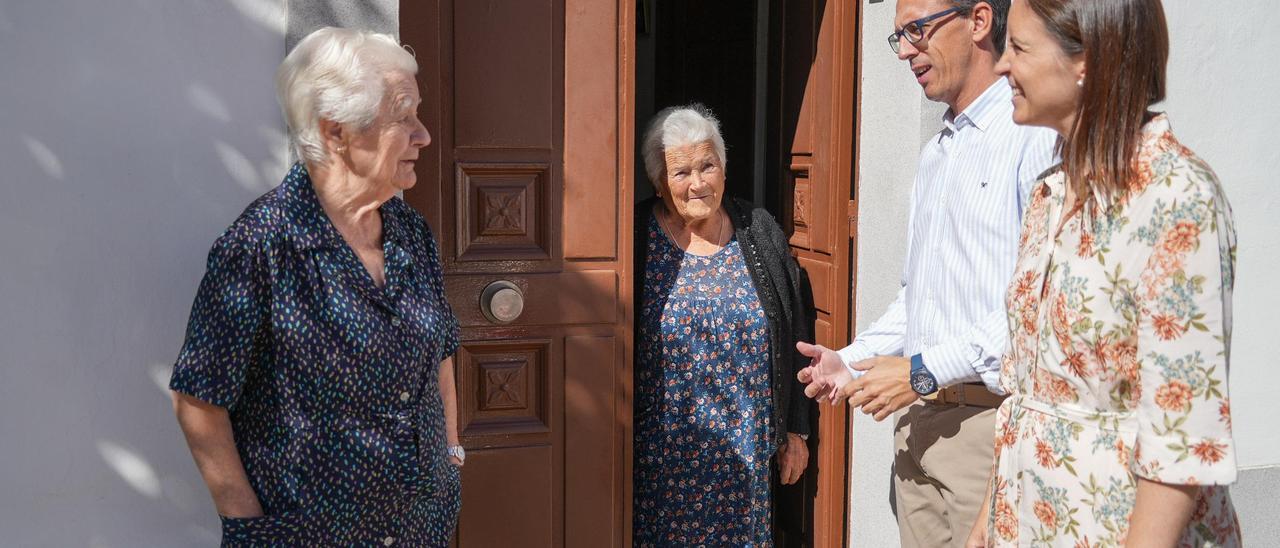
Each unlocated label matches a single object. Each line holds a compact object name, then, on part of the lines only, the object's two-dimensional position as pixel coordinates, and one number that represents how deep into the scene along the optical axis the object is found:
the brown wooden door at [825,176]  3.66
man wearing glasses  2.52
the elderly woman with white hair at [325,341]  2.09
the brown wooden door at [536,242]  3.18
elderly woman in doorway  3.67
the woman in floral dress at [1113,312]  1.60
